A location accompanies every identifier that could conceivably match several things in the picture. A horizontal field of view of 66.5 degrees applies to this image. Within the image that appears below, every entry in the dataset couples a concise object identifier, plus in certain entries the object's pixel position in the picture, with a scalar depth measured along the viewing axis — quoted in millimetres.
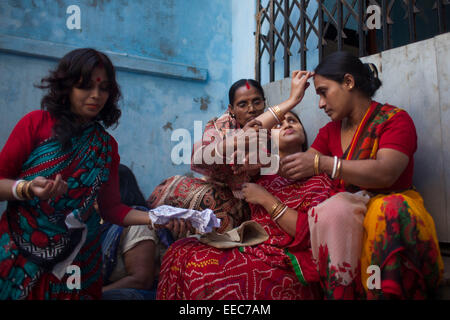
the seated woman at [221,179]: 2434
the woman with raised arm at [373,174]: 1573
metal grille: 2789
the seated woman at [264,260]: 1820
